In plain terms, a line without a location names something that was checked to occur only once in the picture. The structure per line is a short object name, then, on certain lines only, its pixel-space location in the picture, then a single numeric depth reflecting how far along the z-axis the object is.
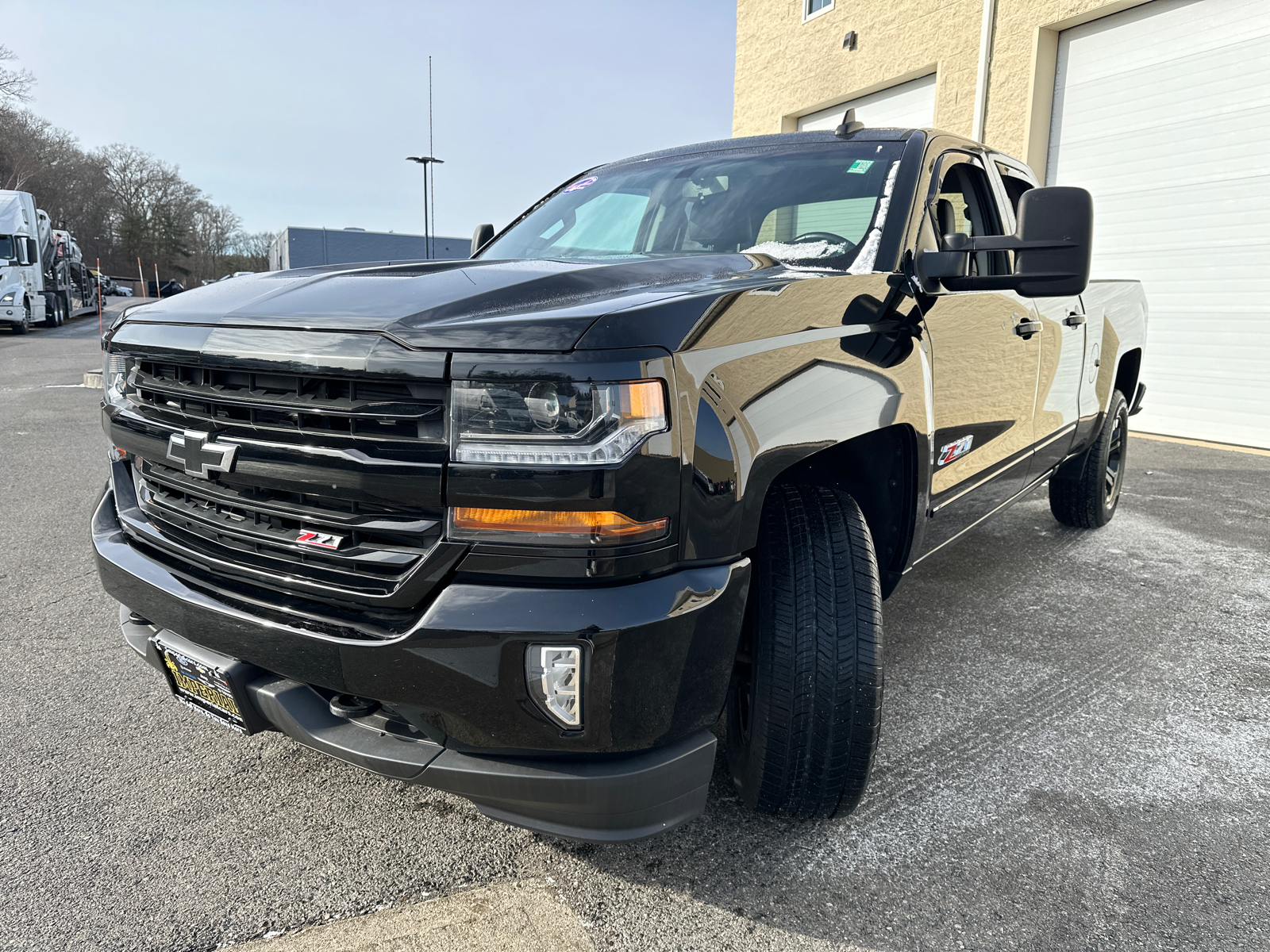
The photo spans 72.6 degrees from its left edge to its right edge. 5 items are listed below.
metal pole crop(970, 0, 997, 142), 9.44
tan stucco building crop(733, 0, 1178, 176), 9.10
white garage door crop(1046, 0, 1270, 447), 7.65
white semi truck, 18.55
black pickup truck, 1.43
